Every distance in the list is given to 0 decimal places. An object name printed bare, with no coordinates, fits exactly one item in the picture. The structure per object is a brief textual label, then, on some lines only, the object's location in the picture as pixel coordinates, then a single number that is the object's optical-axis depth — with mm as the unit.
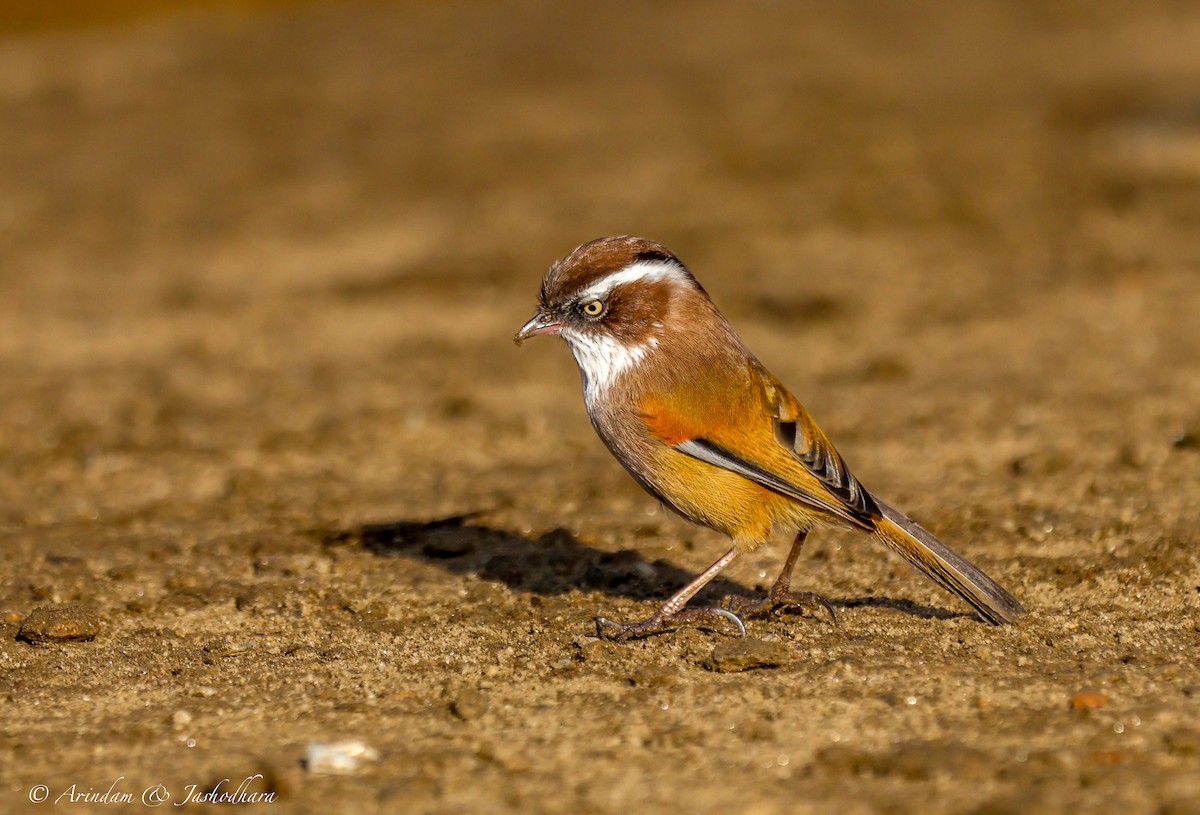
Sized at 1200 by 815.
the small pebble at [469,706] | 9273
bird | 10727
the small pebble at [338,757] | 8477
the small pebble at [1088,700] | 9039
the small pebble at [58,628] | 10859
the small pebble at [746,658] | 10047
